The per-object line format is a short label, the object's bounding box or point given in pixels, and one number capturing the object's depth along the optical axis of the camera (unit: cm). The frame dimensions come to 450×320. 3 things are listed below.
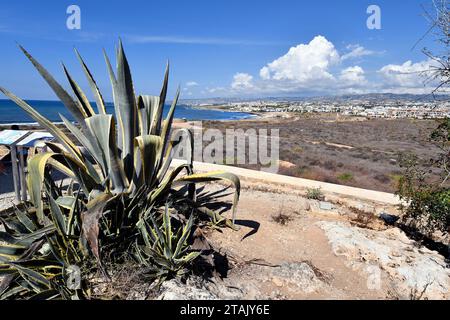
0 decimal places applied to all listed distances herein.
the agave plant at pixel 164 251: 249
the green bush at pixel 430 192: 378
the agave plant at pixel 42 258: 226
